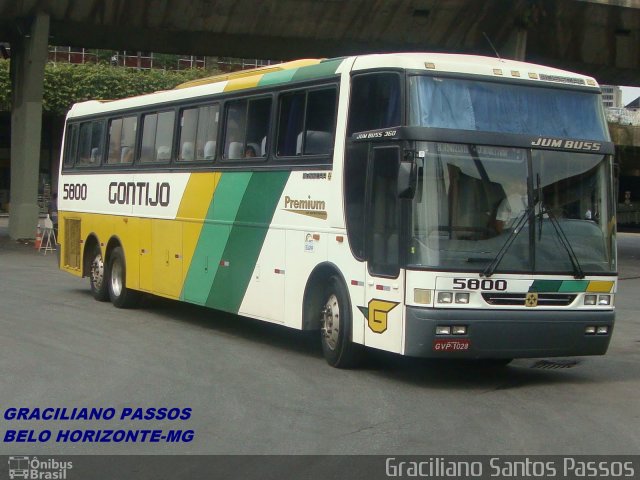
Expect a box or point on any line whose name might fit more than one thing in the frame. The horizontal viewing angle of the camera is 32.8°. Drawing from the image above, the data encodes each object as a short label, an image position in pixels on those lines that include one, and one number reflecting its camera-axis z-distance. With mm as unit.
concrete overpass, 32250
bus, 10320
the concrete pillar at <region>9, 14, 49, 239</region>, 33469
